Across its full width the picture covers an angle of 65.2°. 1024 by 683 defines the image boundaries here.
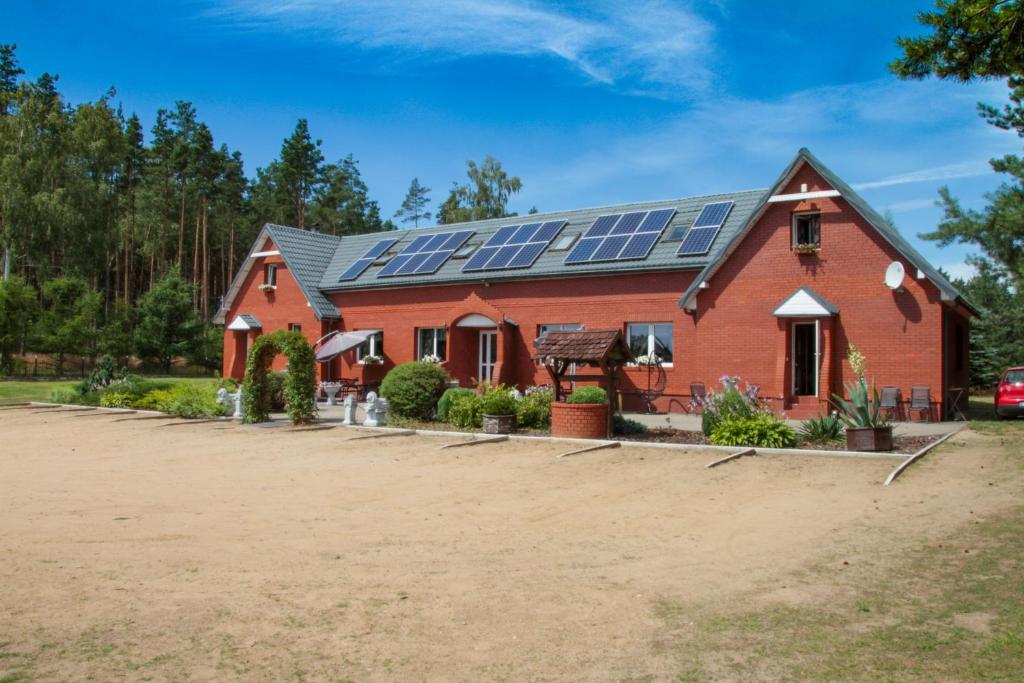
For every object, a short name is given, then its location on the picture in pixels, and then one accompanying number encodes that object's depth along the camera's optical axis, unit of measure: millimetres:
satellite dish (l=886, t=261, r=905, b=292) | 18438
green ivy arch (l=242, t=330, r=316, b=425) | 18531
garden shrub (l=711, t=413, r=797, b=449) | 13531
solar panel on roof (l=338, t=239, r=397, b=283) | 29881
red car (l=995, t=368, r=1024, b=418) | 18438
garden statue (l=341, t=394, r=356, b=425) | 18578
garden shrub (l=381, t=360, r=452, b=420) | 18938
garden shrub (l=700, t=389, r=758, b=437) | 14430
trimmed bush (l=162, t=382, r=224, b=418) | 20703
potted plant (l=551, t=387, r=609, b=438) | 15203
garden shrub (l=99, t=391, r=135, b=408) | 23547
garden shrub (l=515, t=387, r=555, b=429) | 16969
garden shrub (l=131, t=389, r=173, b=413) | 22009
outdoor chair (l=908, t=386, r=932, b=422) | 18344
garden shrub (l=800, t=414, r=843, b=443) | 13922
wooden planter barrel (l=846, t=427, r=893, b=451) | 12875
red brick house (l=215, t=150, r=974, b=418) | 19281
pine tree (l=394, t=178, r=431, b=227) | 74875
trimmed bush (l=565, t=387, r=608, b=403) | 17953
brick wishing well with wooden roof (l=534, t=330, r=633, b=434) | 15719
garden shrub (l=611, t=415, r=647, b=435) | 16100
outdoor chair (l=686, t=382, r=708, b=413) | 20912
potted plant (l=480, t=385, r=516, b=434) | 16266
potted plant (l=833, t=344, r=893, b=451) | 12898
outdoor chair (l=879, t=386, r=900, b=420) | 18594
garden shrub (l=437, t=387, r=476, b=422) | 17953
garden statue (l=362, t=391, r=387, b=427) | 18094
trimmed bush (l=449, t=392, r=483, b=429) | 17078
